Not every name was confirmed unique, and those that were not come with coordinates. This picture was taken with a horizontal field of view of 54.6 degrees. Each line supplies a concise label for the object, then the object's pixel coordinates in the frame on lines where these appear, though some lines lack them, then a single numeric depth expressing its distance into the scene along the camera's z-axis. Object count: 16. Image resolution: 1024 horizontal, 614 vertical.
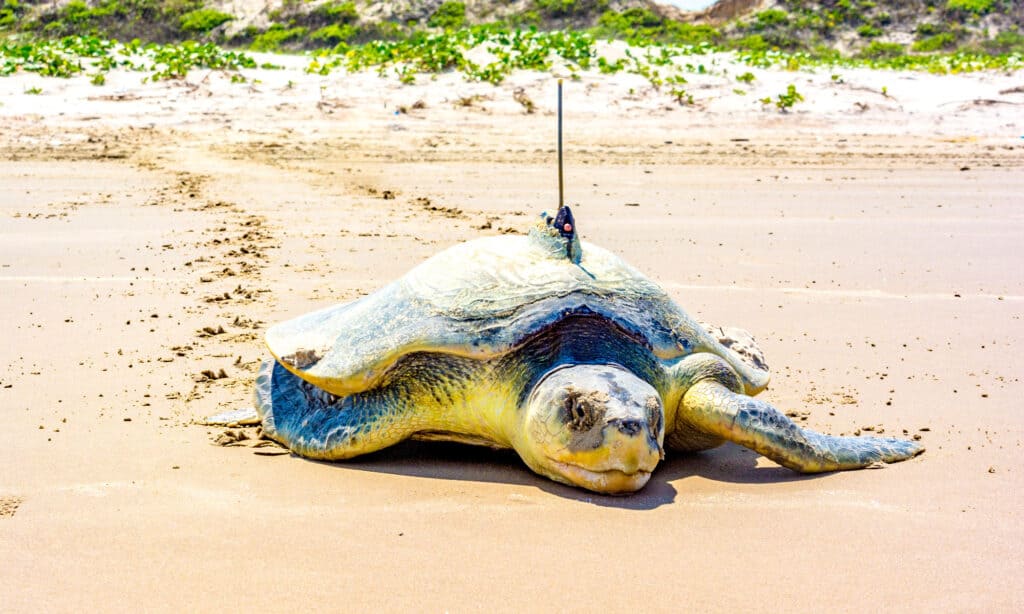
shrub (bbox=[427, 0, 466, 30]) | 22.13
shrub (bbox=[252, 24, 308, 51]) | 20.31
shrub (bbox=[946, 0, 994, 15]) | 23.14
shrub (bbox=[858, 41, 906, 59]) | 21.34
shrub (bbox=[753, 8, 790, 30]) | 23.14
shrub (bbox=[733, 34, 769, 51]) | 21.42
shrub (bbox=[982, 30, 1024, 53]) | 20.85
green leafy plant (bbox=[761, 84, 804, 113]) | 12.09
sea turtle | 2.79
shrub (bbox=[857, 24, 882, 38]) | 22.41
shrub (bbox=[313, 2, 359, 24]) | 21.36
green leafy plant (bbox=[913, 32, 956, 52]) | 21.86
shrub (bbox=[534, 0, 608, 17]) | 23.38
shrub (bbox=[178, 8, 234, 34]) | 21.58
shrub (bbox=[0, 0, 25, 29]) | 21.17
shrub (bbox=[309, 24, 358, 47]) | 20.45
